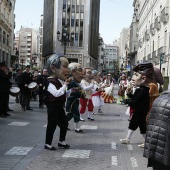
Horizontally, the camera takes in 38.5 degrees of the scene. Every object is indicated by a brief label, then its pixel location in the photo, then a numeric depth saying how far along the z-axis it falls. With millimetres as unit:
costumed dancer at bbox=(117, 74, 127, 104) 13682
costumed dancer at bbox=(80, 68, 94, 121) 7612
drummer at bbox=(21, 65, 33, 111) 9983
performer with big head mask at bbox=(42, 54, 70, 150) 4681
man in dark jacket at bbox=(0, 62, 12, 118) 8567
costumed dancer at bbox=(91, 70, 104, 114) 9835
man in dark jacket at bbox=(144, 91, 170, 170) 2093
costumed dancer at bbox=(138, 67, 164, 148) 4875
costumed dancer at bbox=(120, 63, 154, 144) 4672
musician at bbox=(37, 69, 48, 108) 11184
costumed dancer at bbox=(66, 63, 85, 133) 6194
